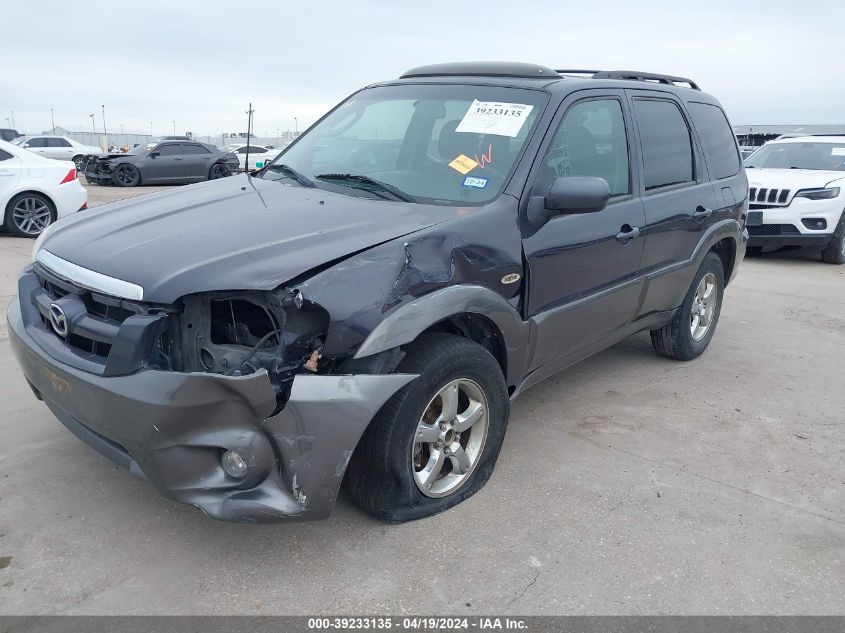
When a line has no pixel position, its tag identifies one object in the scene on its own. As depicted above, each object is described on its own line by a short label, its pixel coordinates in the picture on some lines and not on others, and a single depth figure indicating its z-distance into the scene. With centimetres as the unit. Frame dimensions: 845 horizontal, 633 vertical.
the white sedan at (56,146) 2850
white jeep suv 925
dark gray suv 243
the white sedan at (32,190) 959
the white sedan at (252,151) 2492
